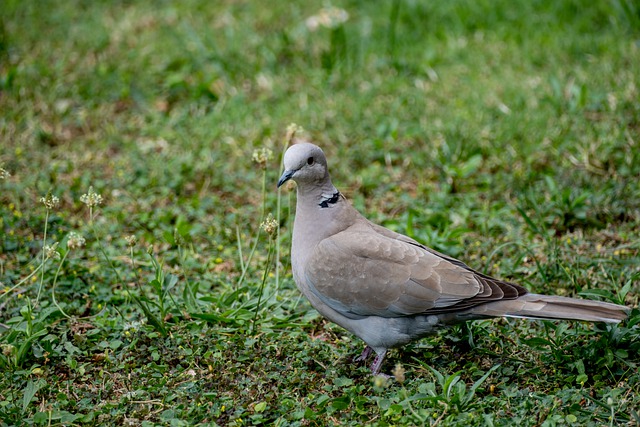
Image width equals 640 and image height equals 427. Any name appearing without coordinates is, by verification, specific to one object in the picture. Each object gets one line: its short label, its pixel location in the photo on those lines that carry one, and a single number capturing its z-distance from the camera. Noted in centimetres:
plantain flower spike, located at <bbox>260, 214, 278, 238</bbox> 715
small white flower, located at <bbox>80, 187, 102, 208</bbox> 685
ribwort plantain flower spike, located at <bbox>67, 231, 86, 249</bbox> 697
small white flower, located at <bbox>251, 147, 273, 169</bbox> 778
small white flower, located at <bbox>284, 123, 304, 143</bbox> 805
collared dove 673
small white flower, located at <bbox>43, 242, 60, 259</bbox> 690
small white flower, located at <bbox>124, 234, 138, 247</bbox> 704
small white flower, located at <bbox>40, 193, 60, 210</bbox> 698
